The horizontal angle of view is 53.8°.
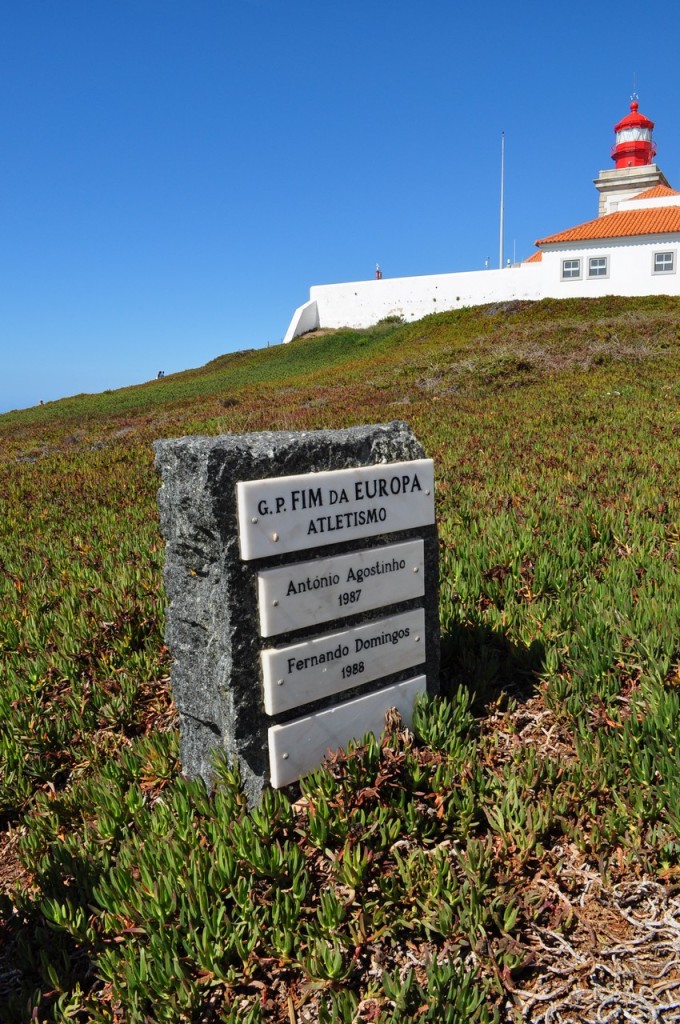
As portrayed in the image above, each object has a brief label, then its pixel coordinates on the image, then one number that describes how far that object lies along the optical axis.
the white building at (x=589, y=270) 31.28
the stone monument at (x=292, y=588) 2.53
